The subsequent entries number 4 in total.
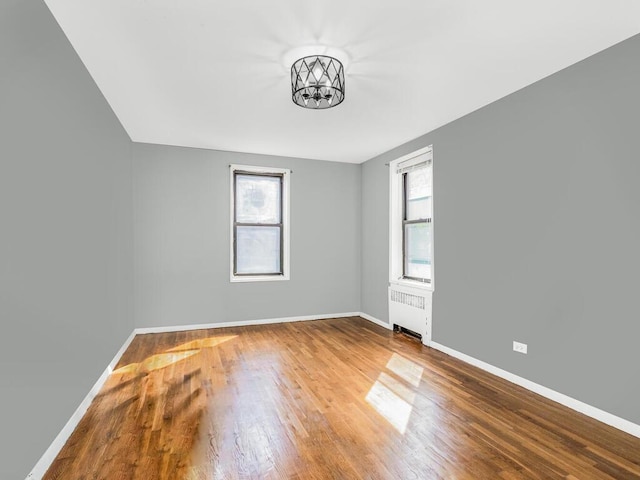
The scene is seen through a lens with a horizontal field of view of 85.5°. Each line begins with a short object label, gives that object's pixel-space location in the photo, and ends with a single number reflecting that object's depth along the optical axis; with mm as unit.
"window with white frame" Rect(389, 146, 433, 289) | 4422
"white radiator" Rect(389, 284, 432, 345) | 4230
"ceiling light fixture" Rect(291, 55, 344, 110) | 2510
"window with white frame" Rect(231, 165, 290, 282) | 5297
